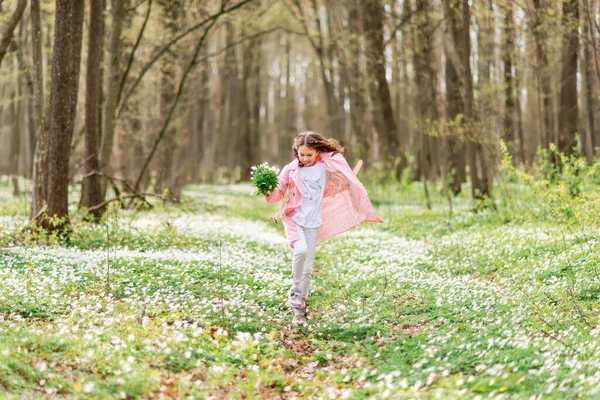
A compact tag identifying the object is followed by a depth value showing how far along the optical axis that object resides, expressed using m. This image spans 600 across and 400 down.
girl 8.05
